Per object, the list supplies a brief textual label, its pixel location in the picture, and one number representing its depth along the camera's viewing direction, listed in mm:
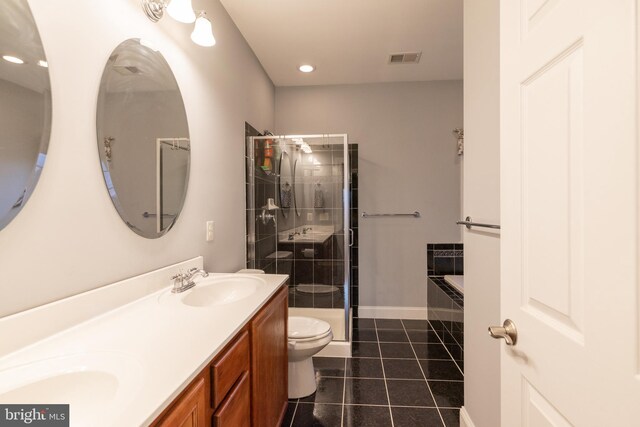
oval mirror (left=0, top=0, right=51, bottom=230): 766
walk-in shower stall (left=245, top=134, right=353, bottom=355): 2711
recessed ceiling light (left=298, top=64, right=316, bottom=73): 2977
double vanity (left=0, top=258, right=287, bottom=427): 633
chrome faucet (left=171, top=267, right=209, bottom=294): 1354
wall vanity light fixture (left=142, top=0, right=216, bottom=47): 1282
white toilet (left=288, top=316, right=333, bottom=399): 1901
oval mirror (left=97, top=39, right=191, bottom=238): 1138
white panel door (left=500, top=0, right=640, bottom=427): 485
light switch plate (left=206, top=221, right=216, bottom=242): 1861
